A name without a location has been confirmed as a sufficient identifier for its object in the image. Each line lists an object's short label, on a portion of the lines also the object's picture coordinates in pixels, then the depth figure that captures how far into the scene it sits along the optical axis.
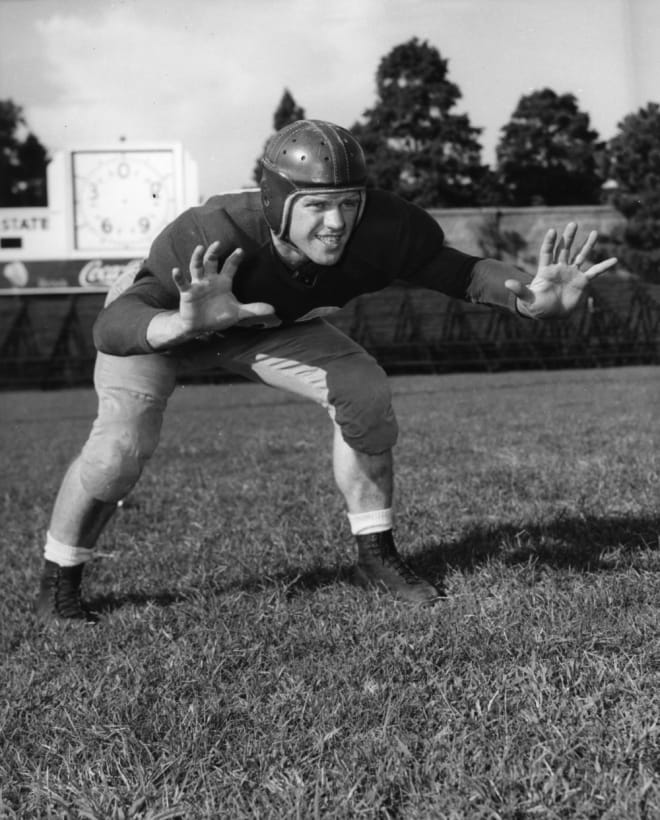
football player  3.31
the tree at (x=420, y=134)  38.69
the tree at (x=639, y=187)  28.83
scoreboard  29.84
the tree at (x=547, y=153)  38.72
